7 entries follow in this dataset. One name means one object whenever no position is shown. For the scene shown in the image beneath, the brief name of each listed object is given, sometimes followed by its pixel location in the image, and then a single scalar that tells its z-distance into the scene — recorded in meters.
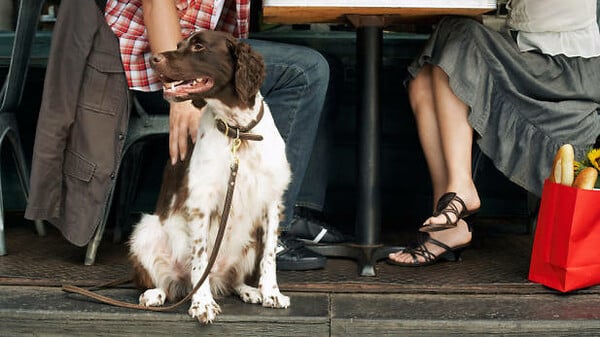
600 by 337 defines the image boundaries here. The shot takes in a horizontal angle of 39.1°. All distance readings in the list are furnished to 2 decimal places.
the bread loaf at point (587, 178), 2.98
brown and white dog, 2.74
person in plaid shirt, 3.39
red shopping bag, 2.98
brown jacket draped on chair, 3.38
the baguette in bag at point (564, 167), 3.05
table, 3.34
